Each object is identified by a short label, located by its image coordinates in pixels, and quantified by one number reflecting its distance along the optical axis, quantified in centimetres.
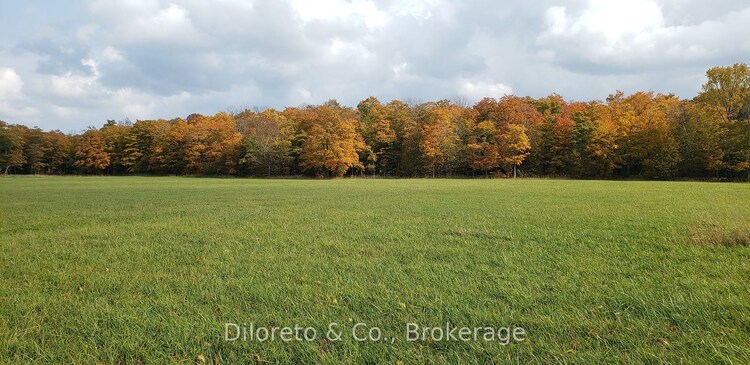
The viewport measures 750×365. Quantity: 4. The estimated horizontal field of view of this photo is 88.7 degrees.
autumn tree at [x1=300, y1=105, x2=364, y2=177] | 5947
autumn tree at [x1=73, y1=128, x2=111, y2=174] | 8488
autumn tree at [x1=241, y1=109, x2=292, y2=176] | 6831
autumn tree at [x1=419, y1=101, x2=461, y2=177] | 6103
